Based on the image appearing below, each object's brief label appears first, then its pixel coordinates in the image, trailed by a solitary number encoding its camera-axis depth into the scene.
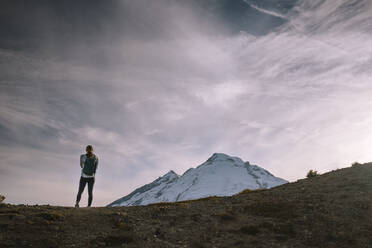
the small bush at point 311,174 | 29.44
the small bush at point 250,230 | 14.03
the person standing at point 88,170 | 18.72
